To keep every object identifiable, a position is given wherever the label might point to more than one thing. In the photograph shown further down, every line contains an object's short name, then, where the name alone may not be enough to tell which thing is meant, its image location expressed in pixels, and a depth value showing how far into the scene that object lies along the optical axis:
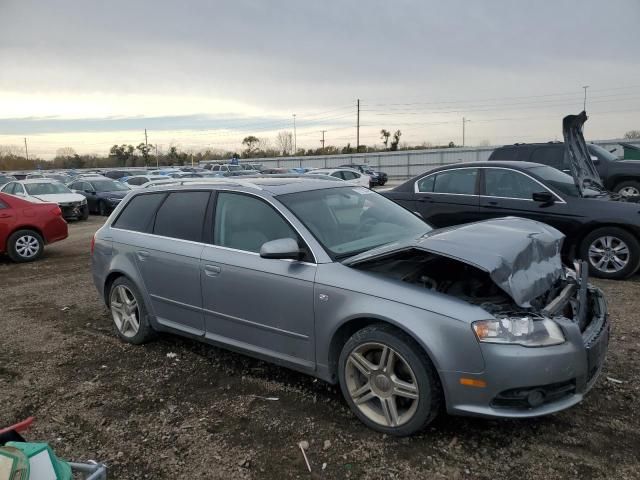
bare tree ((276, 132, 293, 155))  90.19
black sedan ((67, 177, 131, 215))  19.59
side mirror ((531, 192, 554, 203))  6.90
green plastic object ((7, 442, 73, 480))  1.86
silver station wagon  2.89
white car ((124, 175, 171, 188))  24.75
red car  9.80
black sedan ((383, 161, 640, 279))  6.68
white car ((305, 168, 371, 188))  24.08
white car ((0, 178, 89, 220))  17.03
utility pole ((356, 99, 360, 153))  75.38
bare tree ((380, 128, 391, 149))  75.87
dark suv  11.29
